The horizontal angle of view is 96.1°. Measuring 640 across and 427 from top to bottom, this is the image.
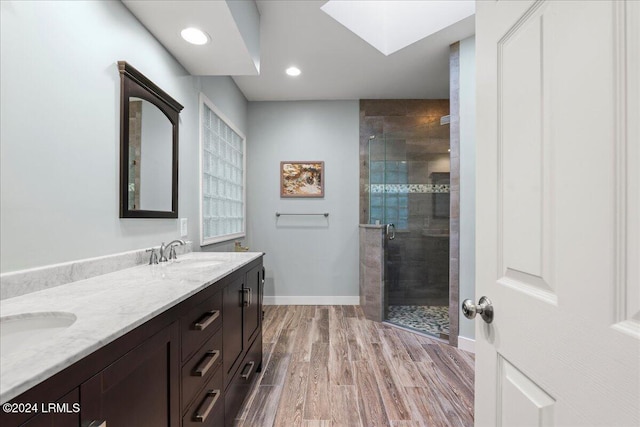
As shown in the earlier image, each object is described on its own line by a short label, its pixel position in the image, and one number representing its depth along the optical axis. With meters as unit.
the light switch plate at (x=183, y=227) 2.03
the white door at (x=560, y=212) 0.39
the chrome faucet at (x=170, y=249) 1.67
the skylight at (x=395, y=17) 2.09
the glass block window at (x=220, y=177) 2.38
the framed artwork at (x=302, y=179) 3.56
